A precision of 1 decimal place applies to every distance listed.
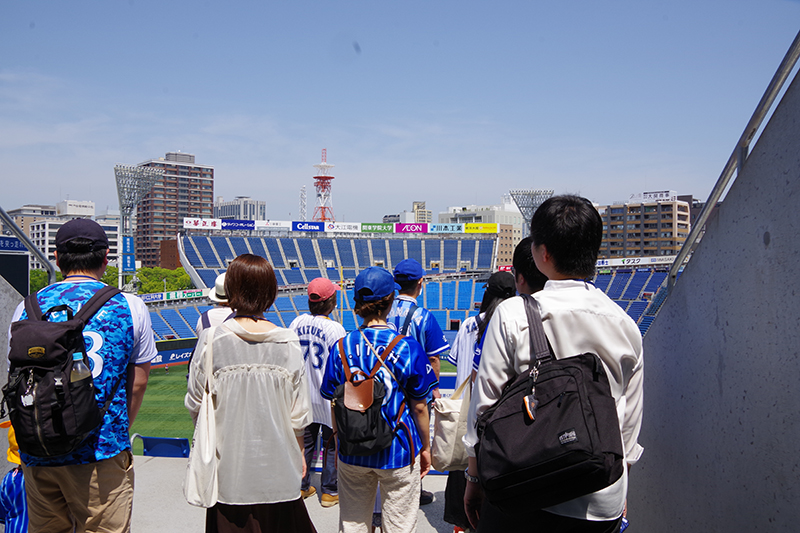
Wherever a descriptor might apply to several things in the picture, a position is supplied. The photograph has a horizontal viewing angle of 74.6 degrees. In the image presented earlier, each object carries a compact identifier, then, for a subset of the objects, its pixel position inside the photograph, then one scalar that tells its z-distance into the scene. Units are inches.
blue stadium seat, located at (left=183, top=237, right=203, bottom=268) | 1877.5
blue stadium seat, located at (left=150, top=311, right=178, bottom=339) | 1186.4
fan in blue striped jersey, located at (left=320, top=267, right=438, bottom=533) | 98.1
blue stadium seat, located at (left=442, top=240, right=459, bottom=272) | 2166.6
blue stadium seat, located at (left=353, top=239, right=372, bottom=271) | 2121.6
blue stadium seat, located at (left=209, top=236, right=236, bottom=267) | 1956.2
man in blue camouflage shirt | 85.5
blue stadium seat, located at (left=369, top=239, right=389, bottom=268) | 2175.2
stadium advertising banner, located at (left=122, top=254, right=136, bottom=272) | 1680.6
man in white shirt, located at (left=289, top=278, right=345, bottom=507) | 144.3
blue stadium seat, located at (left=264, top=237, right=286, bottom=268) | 2004.2
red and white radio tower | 2591.0
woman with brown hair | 90.4
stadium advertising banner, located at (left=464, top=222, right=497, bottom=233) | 2267.5
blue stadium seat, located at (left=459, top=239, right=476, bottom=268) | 2180.1
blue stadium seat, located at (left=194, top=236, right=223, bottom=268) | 1905.3
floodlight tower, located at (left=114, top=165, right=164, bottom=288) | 1732.8
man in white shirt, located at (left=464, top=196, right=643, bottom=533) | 61.2
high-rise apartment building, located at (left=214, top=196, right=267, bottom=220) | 6402.6
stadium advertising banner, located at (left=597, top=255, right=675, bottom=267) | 1884.8
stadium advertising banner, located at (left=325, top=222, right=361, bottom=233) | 2197.3
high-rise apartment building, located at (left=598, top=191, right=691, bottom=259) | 3550.7
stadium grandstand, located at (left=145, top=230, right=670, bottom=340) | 1407.5
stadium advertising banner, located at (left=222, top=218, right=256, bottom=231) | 2036.2
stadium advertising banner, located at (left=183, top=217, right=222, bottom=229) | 1953.7
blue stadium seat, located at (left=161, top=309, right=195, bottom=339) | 1224.9
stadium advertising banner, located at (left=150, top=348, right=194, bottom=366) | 868.6
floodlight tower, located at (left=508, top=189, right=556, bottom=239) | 2330.2
